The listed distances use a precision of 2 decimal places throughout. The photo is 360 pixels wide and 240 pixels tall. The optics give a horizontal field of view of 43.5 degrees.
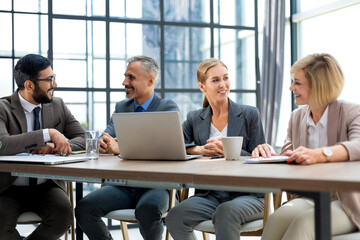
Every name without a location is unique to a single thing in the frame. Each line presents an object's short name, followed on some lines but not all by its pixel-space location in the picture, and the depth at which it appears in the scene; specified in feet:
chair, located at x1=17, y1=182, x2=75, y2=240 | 8.35
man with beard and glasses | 8.01
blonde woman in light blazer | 5.70
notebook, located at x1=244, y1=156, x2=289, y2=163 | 5.93
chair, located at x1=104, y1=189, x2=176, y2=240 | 8.23
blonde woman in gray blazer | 6.88
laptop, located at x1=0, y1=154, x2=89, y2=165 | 6.62
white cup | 6.80
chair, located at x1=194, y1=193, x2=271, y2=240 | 7.01
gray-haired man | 8.07
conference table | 4.32
